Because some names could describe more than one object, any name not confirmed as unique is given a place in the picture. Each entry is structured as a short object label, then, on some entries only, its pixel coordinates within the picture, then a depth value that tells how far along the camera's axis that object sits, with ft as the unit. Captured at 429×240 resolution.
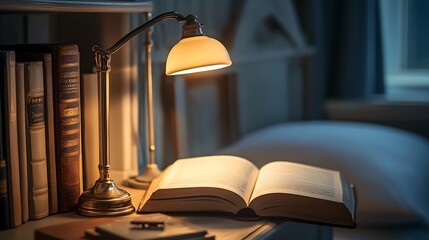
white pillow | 6.14
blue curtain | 9.42
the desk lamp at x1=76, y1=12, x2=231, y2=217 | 4.41
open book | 4.41
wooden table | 4.14
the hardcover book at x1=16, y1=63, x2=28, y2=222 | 4.16
